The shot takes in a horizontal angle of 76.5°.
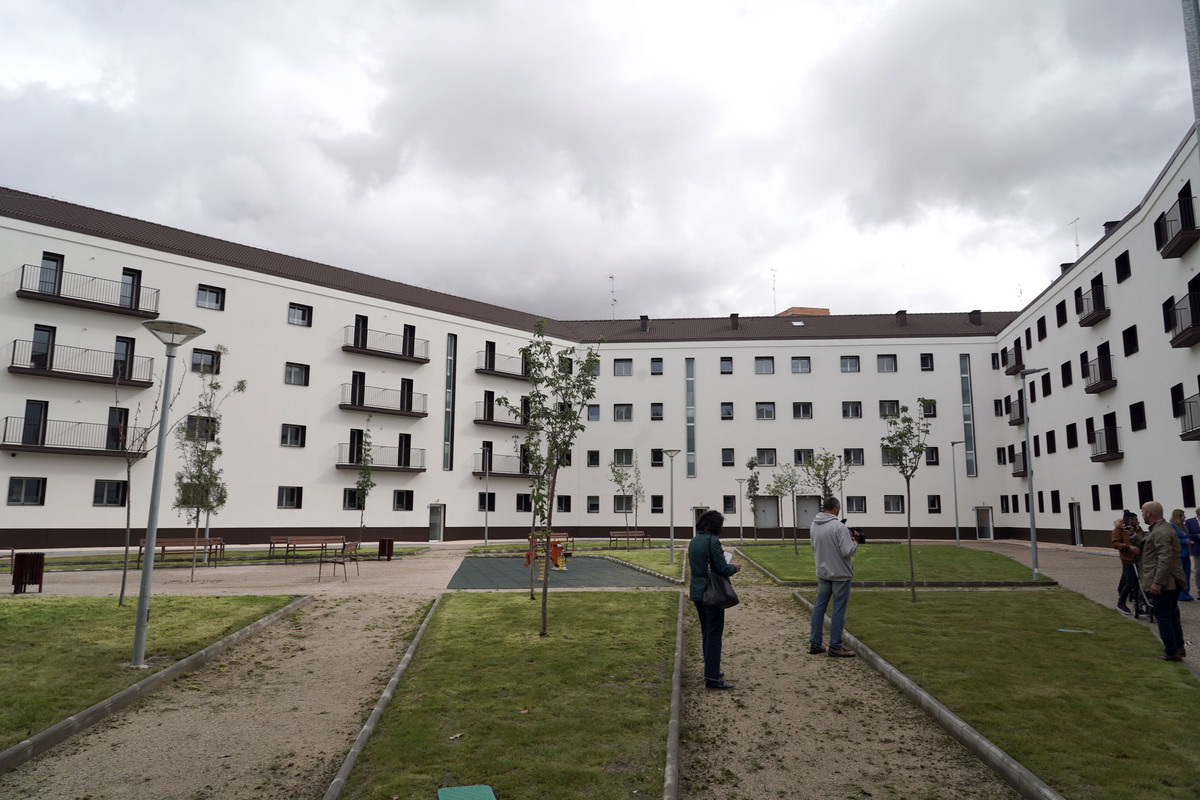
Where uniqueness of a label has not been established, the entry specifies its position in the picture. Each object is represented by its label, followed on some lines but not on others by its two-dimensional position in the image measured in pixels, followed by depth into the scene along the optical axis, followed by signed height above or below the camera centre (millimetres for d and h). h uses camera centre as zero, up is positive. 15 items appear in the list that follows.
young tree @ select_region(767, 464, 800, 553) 41866 +1615
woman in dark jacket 8422 -716
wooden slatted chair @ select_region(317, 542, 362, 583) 20859 -1352
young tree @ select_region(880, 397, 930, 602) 15898 +1347
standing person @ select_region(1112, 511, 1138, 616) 12258 -767
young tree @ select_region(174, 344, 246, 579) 26844 +1709
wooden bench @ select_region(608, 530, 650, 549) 35456 -1244
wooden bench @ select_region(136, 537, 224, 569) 22806 -1174
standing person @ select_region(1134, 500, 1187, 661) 9039 -806
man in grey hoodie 10055 -771
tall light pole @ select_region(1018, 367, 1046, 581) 19800 -312
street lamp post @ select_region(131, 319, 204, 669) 9336 +225
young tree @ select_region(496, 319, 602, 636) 12234 +1541
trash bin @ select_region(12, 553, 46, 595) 15586 -1327
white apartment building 31609 +6323
